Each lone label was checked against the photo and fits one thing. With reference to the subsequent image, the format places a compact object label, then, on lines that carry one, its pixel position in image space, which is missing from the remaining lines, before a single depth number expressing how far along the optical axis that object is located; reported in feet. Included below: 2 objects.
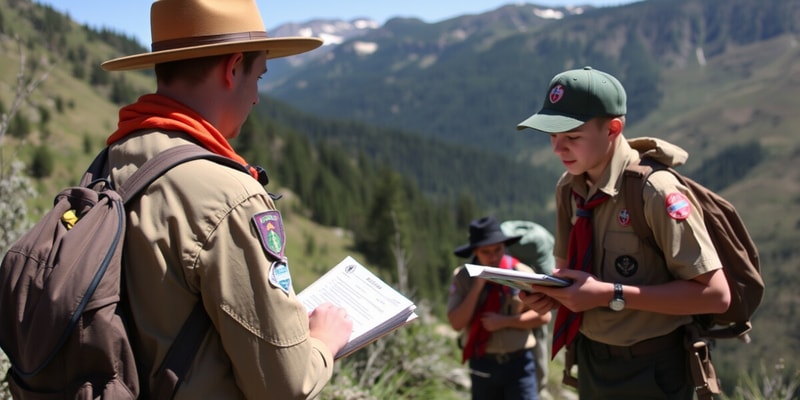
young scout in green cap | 9.73
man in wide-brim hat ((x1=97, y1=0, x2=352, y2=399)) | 6.19
